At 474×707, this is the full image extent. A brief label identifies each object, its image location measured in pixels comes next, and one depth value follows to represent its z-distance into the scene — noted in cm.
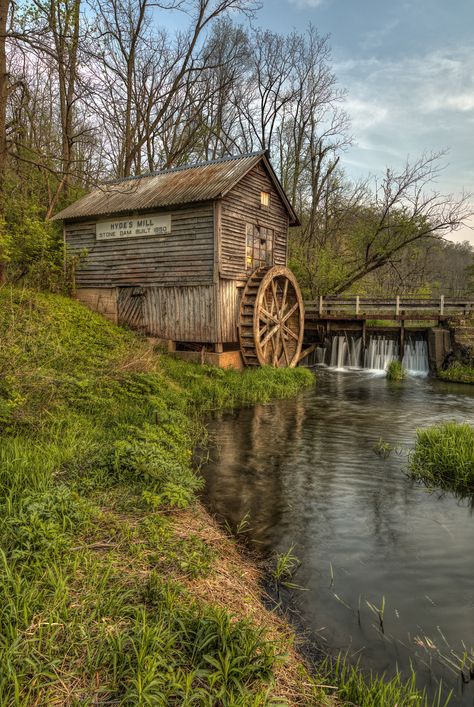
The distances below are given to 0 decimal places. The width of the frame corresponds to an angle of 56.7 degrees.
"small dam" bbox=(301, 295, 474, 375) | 1616
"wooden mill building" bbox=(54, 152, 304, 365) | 1259
